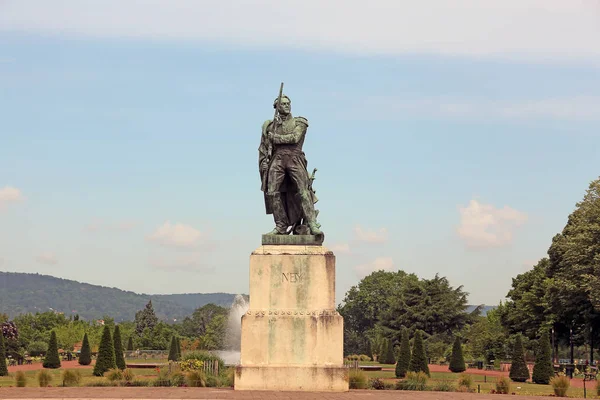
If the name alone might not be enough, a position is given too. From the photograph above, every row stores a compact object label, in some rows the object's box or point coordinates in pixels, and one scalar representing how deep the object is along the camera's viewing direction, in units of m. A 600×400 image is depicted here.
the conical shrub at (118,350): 47.23
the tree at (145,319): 113.44
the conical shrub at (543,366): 41.28
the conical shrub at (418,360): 44.06
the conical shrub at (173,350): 57.81
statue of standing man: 21.19
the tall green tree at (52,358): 52.34
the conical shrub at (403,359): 45.81
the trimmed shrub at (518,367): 42.94
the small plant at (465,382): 28.10
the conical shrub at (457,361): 52.72
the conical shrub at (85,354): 57.25
